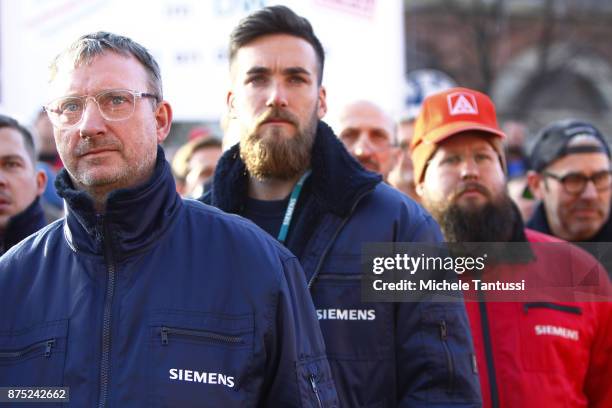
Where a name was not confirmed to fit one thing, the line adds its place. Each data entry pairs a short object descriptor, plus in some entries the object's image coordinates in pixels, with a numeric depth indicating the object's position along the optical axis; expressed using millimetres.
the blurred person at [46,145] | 7031
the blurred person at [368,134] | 5262
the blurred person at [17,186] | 4211
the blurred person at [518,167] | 7082
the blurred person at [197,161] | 6863
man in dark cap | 5211
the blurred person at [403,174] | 5875
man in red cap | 3805
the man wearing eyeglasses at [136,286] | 2643
